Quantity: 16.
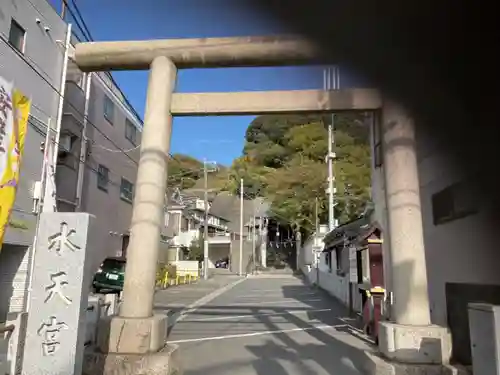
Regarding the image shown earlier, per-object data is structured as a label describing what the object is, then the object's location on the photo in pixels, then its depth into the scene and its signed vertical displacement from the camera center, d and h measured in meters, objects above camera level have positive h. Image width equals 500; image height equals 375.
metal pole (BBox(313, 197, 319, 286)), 25.59 +2.04
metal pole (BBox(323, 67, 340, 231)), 22.88 +5.09
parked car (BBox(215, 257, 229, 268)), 48.62 +0.60
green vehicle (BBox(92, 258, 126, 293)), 16.33 -0.47
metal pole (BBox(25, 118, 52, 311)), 11.31 +2.52
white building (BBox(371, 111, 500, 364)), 3.29 +0.38
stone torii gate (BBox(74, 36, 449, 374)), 5.30 +1.22
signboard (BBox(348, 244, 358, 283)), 10.95 +0.17
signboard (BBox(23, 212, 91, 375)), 4.17 -0.32
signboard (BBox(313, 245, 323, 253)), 27.41 +1.41
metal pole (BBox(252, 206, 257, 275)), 42.04 +2.19
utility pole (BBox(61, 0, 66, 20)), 13.47 +8.07
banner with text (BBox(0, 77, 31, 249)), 5.48 +1.78
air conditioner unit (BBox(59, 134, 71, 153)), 14.71 +4.33
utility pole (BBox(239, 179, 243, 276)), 38.36 +0.86
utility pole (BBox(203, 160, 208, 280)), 30.69 +1.31
